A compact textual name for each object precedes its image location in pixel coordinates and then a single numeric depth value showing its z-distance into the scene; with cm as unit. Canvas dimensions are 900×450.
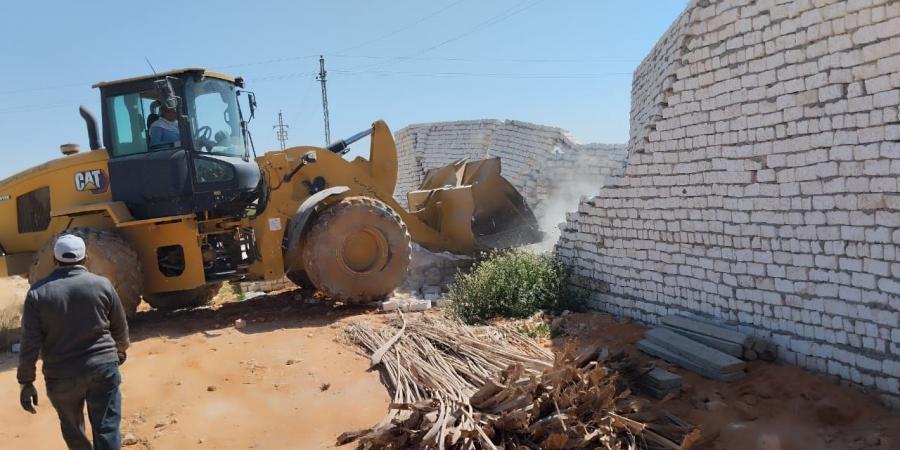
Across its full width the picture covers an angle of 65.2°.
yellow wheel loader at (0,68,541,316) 796
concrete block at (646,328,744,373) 566
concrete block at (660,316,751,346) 591
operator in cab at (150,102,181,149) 805
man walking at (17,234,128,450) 433
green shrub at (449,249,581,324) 855
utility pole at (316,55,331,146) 3309
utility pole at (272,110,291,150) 3722
